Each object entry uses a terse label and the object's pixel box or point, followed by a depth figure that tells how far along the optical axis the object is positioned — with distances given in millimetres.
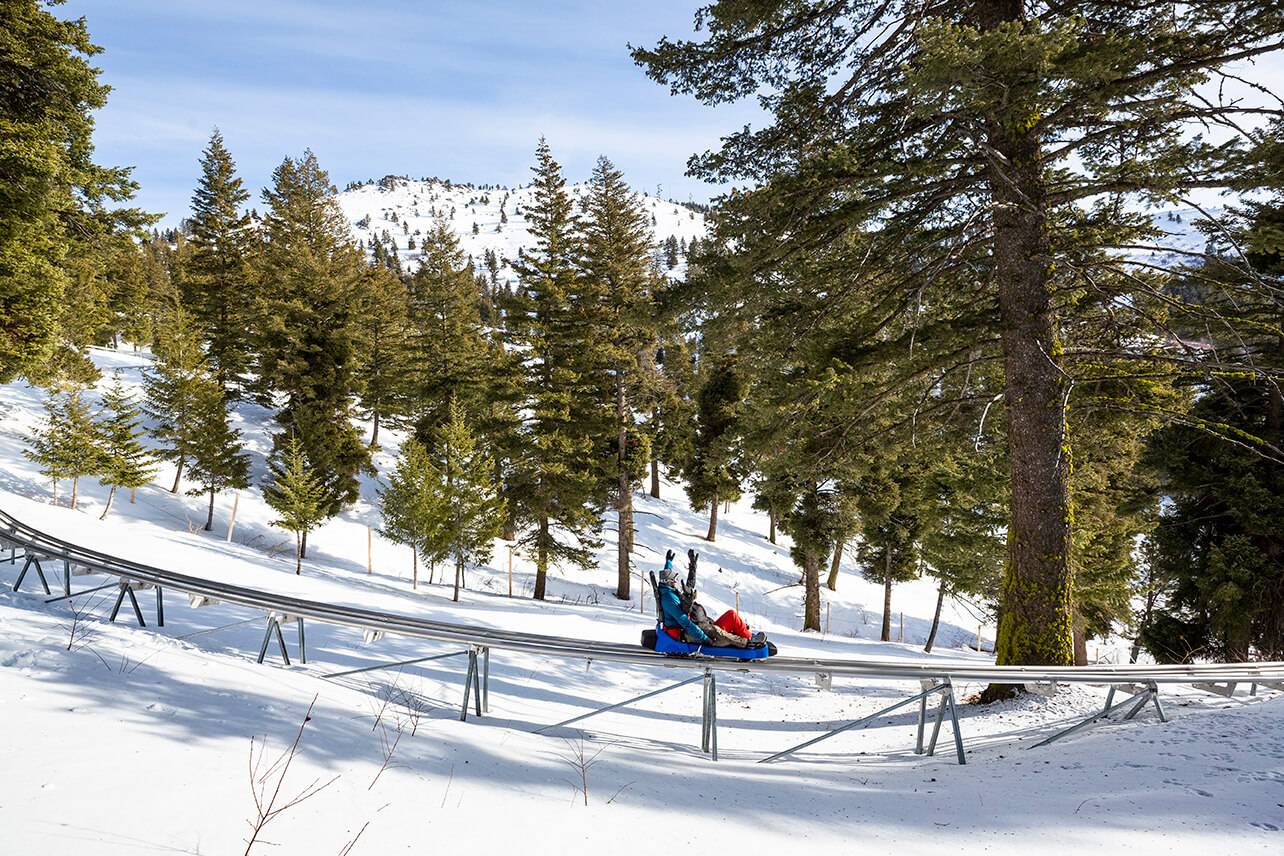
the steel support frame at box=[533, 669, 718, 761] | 6875
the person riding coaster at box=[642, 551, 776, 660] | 7984
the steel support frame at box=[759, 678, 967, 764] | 6418
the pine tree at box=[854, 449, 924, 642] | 23625
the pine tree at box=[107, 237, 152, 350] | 43791
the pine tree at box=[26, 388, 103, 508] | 24875
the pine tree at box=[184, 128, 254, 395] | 34688
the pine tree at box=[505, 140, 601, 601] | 23344
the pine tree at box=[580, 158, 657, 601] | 23625
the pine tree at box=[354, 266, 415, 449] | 37344
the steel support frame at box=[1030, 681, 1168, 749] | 6715
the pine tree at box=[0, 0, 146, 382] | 14664
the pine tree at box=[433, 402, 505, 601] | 23625
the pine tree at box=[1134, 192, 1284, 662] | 12641
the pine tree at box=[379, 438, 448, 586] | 23219
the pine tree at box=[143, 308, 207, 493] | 27812
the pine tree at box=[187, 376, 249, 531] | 27484
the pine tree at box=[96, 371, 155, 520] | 25656
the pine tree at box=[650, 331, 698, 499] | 41125
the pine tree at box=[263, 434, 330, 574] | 24484
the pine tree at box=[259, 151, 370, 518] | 27922
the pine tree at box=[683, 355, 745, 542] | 36344
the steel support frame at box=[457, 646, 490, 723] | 7070
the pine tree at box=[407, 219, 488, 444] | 33344
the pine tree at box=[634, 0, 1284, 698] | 6805
